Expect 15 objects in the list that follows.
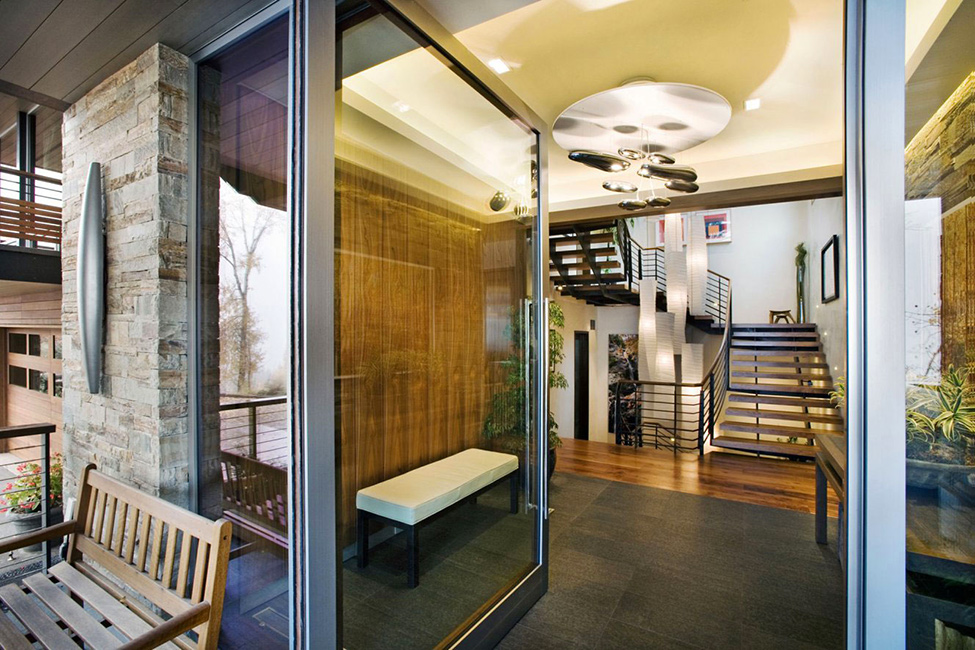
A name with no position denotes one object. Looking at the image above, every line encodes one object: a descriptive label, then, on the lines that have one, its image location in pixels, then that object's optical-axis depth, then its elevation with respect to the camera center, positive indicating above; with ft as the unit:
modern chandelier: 8.39 +3.98
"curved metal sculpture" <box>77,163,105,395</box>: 6.58 +0.68
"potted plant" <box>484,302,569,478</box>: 7.36 -1.34
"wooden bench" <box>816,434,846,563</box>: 7.61 -2.70
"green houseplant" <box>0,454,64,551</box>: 9.68 -3.72
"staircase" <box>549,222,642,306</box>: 20.75 +2.89
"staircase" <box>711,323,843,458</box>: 18.29 -2.96
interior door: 28.81 -4.17
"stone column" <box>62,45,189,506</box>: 6.00 +0.64
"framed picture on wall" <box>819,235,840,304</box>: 17.97 +2.07
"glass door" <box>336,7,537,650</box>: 5.07 -0.20
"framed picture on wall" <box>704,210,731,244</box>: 28.37 +5.70
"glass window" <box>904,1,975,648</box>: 3.20 -0.18
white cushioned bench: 5.36 -2.23
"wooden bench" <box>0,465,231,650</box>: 4.37 -2.77
